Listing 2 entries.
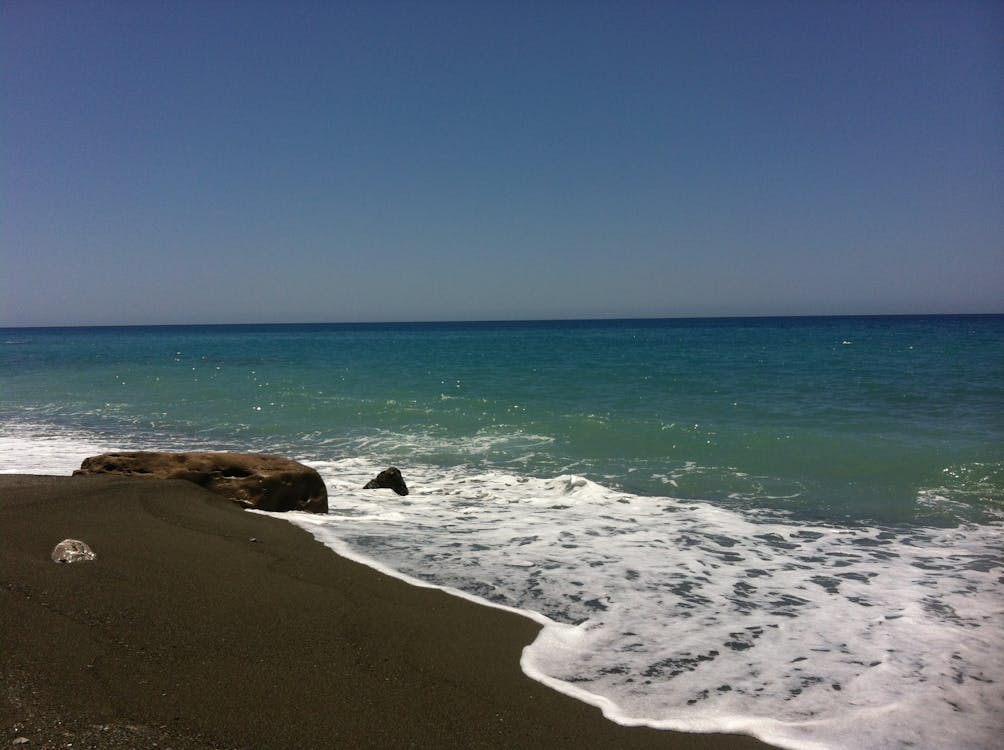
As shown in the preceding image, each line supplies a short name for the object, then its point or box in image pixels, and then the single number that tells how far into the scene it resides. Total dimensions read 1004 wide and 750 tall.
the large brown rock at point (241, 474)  6.91
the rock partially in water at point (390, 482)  8.36
